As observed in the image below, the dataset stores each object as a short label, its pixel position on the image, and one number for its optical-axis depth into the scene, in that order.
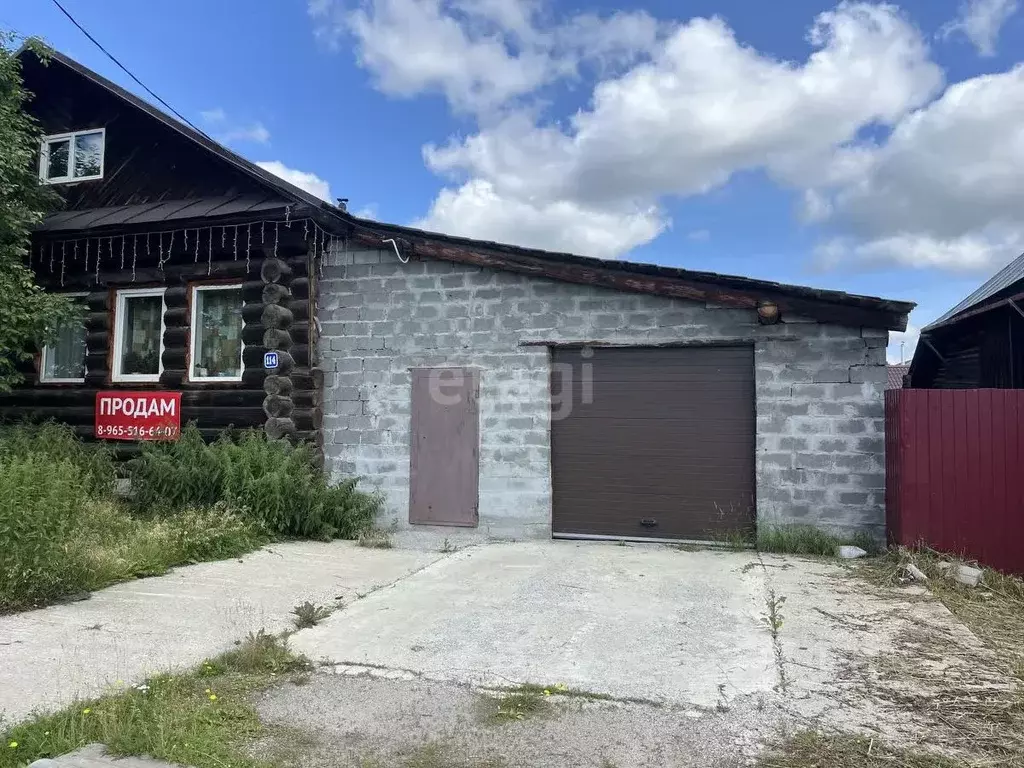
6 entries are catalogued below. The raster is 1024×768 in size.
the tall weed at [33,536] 5.52
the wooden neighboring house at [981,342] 10.95
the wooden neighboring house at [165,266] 9.70
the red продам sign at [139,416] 10.05
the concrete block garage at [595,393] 7.83
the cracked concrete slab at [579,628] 4.26
